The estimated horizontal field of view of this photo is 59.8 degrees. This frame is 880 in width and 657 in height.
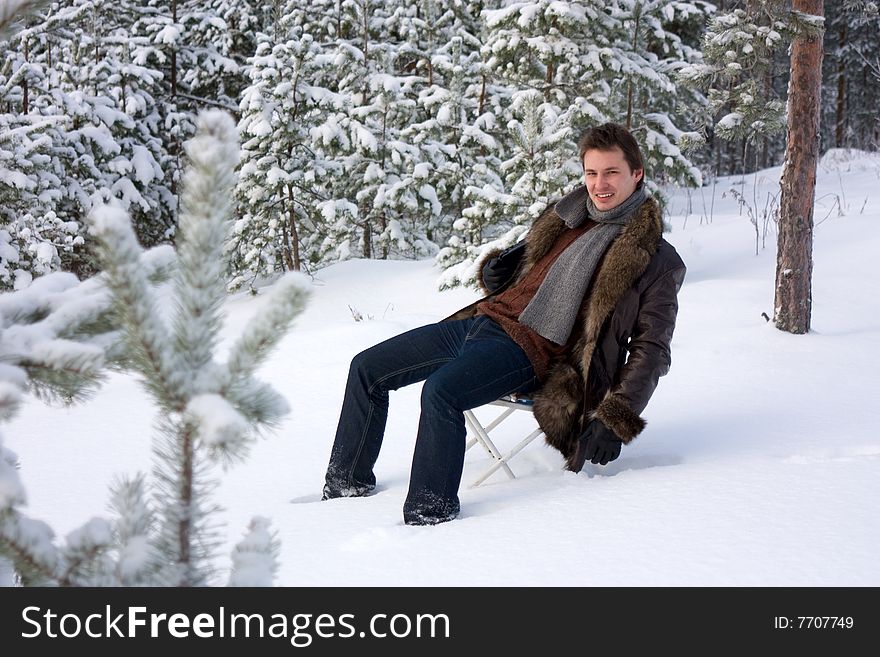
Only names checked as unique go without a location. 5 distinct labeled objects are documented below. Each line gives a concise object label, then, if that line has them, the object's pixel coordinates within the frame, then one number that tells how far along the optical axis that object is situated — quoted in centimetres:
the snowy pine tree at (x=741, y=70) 581
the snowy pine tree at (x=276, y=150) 1054
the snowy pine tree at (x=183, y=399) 117
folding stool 361
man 329
